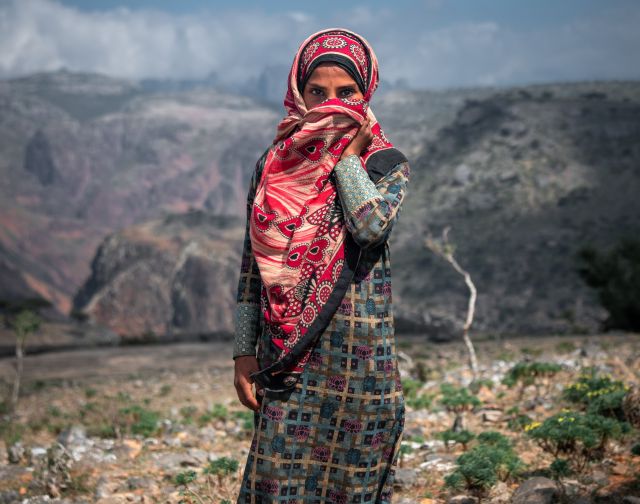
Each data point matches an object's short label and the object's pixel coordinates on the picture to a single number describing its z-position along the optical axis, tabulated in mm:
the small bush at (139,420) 5930
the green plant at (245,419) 5786
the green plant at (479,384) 6858
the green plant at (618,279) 21000
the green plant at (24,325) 12445
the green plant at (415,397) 6262
